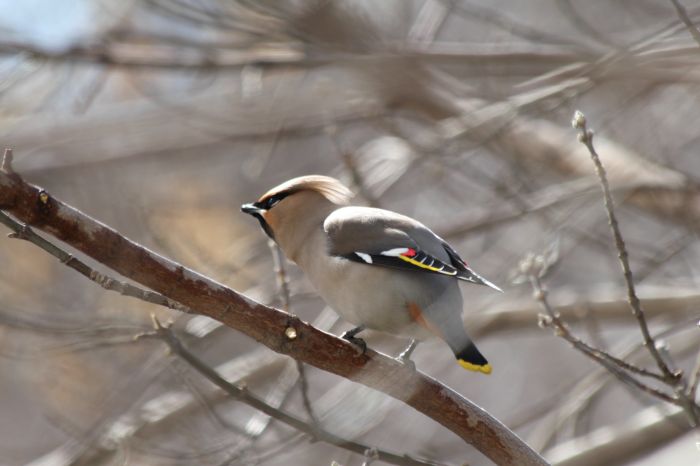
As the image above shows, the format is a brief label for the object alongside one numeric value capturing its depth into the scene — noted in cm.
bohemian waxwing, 727
